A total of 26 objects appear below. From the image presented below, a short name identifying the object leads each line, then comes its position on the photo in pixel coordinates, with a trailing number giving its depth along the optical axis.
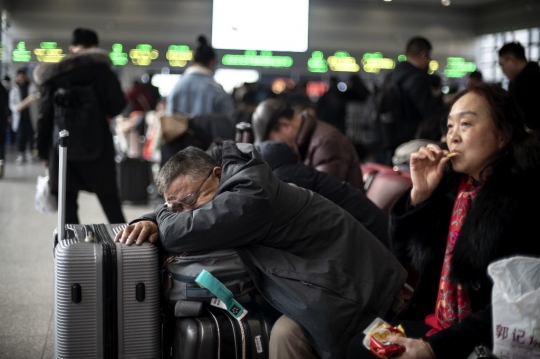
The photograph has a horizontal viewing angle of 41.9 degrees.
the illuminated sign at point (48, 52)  14.62
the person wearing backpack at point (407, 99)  6.43
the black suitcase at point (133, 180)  8.42
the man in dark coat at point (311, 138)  4.41
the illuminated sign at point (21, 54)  14.63
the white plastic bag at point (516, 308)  1.87
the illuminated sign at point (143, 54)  15.12
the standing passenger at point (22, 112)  13.59
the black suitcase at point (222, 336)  2.53
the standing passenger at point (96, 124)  4.95
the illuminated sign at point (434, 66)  16.58
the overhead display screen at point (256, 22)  12.33
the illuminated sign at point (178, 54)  15.21
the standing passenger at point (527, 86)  4.88
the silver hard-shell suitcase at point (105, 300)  2.52
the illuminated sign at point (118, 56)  14.96
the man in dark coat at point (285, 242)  2.48
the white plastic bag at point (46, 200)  4.92
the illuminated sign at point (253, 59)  14.76
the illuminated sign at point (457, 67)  16.81
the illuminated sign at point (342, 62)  15.84
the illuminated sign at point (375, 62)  16.17
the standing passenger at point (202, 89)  6.77
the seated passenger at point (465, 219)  2.07
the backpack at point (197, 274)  2.56
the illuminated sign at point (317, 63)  15.39
